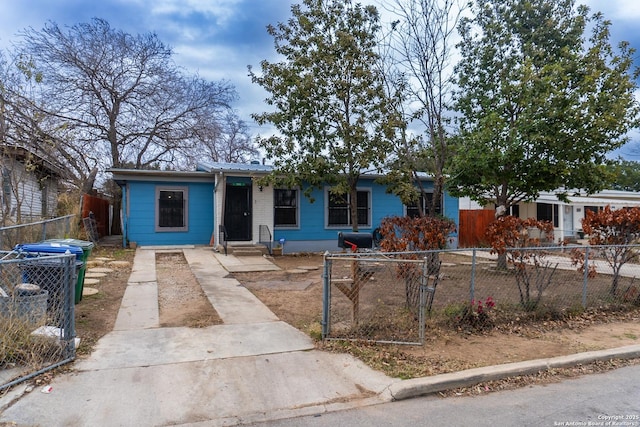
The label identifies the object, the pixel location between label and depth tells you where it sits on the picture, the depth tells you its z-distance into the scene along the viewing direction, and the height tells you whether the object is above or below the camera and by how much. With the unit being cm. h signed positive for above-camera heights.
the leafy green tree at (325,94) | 1108 +344
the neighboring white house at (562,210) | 2177 +51
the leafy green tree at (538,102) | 850 +256
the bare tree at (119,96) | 1842 +610
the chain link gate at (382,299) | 498 -114
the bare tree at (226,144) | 2300 +505
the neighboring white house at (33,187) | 966 +117
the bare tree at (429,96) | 781 +247
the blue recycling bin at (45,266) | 503 -60
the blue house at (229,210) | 1377 +33
